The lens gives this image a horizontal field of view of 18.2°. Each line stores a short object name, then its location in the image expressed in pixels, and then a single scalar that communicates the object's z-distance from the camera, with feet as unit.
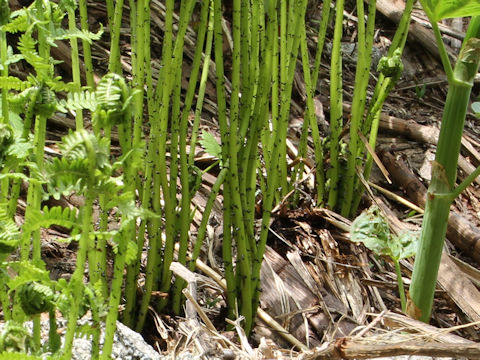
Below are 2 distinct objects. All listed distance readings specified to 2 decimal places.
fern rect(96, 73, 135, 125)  3.08
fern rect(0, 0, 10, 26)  3.26
